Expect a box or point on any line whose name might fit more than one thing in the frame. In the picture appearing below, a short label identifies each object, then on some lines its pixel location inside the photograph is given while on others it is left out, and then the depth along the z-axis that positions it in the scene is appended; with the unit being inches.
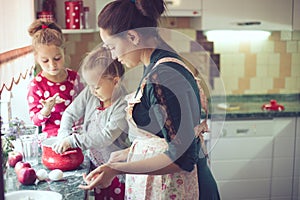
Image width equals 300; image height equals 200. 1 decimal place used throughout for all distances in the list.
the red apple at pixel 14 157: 41.7
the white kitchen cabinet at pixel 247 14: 70.6
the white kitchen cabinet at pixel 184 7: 69.6
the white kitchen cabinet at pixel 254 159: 71.1
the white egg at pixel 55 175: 40.1
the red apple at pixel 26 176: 38.9
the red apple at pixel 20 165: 40.1
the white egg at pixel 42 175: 40.1
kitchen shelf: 63.7
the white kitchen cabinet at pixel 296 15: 72.9
